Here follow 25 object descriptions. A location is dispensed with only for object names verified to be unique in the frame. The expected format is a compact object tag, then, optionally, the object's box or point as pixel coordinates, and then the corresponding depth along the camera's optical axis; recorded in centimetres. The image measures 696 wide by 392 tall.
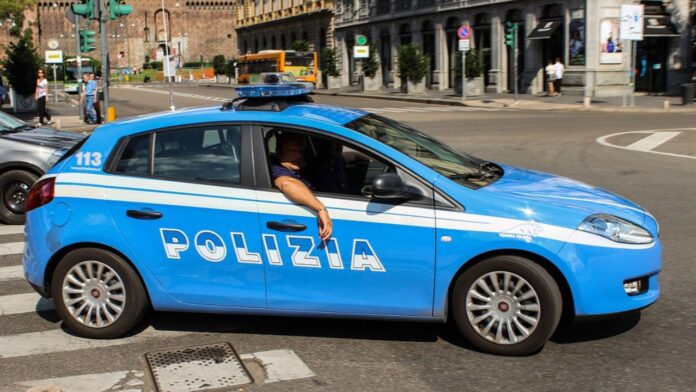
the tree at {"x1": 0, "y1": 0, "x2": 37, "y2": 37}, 5962
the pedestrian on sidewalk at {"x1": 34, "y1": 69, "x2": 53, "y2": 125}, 2621
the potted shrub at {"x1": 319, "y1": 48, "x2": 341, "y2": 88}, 5578
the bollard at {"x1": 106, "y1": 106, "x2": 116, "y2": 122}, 2003
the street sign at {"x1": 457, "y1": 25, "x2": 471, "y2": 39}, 3478
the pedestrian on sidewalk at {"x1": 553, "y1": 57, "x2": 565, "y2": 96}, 3650
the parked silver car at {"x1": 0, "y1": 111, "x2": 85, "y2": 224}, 980
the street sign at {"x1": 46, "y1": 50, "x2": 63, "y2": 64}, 3984
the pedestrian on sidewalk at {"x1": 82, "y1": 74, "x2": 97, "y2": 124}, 2595
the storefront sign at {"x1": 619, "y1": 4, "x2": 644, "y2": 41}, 2808
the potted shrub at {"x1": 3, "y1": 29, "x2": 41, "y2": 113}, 3173
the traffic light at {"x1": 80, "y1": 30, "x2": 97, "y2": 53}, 2494
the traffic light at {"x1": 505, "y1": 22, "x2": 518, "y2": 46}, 3409
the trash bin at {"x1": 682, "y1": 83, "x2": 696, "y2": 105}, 2945
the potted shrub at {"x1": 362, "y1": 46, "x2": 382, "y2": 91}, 4964
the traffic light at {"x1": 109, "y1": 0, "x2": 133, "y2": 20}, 1942
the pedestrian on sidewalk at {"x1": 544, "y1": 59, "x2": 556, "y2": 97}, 3666
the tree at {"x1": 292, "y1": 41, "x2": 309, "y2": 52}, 6175
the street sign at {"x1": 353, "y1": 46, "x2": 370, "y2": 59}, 5088
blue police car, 471
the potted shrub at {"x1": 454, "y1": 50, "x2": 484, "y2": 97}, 3819
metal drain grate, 445
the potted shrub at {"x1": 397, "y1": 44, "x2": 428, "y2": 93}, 4253
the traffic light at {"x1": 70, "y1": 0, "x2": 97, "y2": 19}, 1948
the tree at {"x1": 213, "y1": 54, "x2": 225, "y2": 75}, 8568
